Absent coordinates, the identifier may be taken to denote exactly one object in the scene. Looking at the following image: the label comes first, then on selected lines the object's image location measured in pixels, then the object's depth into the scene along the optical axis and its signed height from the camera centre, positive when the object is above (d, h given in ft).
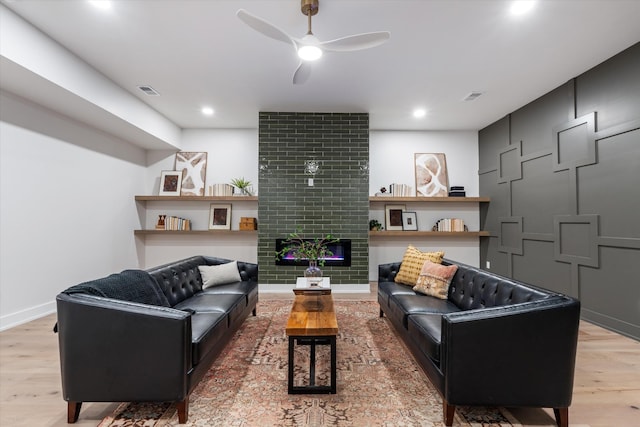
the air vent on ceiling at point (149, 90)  13.62 +5.95
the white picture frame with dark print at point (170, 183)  19.39 +2.34
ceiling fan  7.54 +4.75
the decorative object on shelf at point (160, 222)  18.79 -0.20
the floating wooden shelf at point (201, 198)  18.39 +1.31
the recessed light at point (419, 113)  16.46 +6.06
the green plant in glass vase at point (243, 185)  18.84 +2.18
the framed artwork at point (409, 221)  19.45 +0.03
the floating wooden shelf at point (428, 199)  18.52 +1.40
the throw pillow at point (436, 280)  10.06 -1.98
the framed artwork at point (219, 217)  19.21 +0.18
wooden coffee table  6.84 -2.51
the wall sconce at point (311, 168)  17.29 +3.00
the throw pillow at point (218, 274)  11.59 -2.12
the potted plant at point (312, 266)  10.37 -1.64
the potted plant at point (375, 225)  18.78 -0.27
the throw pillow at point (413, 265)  11.34 -1.68
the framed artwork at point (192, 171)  19.52 +3.17
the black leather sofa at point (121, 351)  5.71 -2.50
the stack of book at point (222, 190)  18.92 +1.87
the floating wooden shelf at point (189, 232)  18.40 -0.73
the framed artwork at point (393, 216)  19.39 +0.34
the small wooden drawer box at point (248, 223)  18.31 -0.18
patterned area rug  6.06 -3.98
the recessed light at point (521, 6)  8.16 +5.94
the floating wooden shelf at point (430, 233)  18.47 -0.71
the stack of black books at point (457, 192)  19.19 +1.91
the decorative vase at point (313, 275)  10.34 -1.90
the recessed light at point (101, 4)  8.18 +5.88
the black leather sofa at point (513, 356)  5.63 -2.49
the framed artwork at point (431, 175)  19.76 +3.07
